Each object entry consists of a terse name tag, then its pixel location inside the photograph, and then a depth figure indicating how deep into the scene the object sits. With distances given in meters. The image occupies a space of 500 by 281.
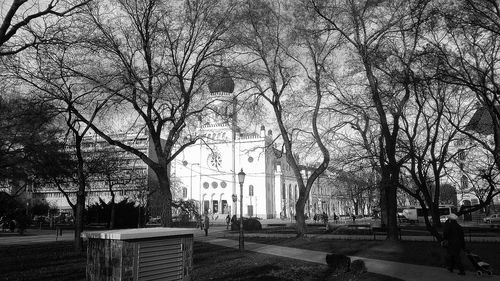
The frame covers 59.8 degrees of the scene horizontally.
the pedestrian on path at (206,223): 34.22
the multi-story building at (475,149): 21.41
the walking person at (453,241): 12.43
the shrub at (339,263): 12.41
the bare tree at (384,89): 19.14
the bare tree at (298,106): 23.98
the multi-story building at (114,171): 35.06
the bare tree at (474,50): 11.95
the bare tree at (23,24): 9.41
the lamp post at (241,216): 19.83
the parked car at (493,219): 49.93
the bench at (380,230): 30.23
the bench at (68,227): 46.88
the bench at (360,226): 38.33
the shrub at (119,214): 36.97
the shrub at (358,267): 12.17
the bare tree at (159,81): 17.08
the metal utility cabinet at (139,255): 5.91
